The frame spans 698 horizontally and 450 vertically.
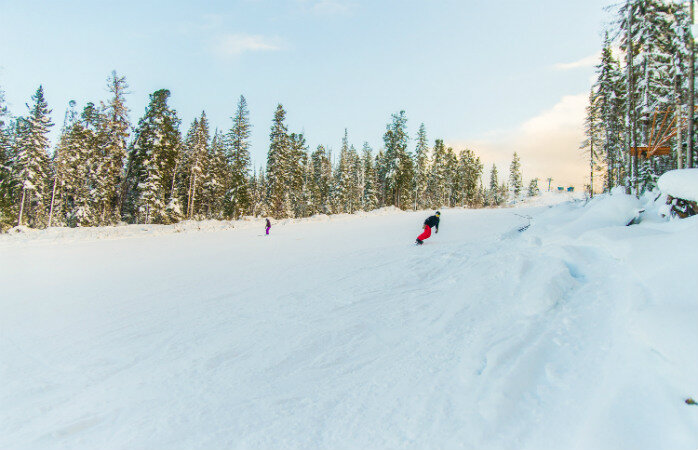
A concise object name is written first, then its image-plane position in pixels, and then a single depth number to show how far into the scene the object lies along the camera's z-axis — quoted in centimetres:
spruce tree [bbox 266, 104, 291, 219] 4147
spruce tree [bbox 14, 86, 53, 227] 3250
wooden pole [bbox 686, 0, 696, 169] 1453
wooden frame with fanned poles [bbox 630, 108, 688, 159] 1791
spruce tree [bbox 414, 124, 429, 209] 5781
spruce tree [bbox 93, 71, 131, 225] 3216
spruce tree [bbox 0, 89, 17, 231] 3350
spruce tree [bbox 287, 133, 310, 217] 4716
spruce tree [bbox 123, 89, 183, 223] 3134
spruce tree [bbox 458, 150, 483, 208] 6825
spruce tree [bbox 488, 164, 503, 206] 8900
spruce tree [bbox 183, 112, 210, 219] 3788
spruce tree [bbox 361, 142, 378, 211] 5794
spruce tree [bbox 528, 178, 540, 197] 9121
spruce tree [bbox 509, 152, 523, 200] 8169
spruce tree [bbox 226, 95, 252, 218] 3978
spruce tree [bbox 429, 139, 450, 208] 6328
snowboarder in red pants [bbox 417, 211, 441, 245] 1329
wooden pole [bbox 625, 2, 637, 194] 1832
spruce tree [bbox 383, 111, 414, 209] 4934
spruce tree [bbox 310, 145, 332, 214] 6282
